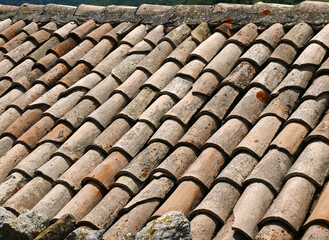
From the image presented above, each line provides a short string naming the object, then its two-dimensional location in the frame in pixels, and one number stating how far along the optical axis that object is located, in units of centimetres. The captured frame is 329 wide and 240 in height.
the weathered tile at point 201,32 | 499
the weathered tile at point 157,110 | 395
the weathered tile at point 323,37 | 418
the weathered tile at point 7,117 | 462
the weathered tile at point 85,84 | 470
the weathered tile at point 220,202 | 289
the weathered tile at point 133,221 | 296
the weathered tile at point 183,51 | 467
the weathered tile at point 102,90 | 448
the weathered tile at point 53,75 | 505
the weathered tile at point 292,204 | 265
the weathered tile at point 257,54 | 427
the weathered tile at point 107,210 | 311
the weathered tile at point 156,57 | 471
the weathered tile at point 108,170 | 346
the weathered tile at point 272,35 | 447
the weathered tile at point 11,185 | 369
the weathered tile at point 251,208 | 270
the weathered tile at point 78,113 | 426
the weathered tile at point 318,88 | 359
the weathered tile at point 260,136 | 331
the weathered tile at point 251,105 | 367
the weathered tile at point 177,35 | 504
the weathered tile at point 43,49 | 562
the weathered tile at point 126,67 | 475
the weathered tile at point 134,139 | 371
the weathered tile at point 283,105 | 359
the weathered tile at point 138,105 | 411
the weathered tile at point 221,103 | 382
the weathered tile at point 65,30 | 586
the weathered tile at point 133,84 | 442
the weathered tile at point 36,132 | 426
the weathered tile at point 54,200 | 339
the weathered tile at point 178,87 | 418
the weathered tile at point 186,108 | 386
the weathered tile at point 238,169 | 309
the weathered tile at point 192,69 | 436
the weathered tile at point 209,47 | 456
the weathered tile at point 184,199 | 300
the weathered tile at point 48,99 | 470
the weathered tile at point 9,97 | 495
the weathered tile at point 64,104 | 447
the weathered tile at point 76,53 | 525
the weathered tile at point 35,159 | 388
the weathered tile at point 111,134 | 385
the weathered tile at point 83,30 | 572
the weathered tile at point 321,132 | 314
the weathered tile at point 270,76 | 394
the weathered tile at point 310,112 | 338
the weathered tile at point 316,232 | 247
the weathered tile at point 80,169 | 357
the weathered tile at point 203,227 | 279
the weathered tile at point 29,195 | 351
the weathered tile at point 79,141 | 390
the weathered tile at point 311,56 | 400
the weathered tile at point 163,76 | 439
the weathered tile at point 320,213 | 254
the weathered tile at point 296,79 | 380
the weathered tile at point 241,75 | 407
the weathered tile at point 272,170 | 298
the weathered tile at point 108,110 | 416
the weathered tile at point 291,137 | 322
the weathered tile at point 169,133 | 368
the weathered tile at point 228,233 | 269
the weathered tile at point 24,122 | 448
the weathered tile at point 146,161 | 345
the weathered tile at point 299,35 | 436
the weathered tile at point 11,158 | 405
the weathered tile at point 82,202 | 327
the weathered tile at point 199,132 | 356
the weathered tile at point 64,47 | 549
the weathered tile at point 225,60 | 427
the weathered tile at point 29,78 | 515
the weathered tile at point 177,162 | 335
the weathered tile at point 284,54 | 419
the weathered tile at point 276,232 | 259
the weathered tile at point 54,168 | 372
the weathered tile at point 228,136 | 342
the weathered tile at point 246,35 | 461
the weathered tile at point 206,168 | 320
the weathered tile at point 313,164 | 291
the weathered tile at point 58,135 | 412
